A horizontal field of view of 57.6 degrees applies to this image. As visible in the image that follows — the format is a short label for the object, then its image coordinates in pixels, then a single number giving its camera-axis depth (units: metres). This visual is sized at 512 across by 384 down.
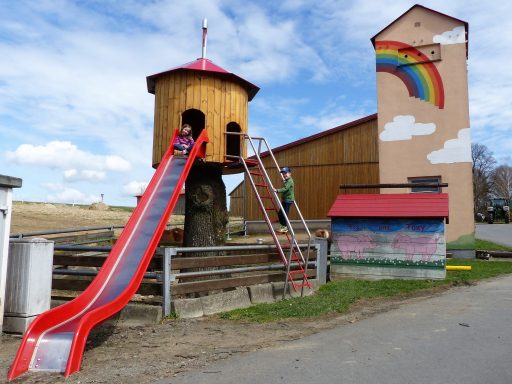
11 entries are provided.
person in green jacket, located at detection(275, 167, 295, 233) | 11.57
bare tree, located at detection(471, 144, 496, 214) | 74.96
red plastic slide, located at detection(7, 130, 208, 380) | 5.12
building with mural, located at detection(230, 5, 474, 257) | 17.22
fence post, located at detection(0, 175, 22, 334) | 6.37
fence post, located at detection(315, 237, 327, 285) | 11.20
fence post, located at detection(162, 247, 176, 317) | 7.17
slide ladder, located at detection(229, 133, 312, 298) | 9.41
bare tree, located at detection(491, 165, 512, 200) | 83.31
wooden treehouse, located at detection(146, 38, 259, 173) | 9.94
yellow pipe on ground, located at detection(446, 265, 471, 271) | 13.70
